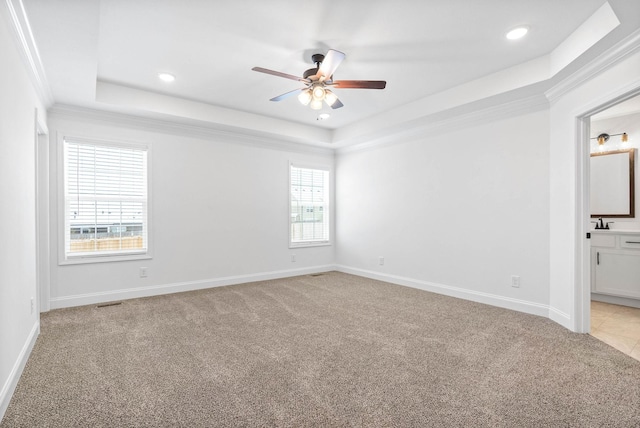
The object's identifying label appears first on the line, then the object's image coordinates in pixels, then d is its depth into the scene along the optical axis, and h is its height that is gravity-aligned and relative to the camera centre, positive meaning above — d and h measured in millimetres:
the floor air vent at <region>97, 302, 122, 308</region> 4020 -1125
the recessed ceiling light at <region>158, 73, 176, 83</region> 3602 +1550
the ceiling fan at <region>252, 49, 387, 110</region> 2871 +1255
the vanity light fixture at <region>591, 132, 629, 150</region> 4531 +1078
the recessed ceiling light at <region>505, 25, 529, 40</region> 2697 +1533
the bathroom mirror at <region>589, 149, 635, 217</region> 4410 +406
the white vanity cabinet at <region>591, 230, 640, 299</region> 3976 -637
